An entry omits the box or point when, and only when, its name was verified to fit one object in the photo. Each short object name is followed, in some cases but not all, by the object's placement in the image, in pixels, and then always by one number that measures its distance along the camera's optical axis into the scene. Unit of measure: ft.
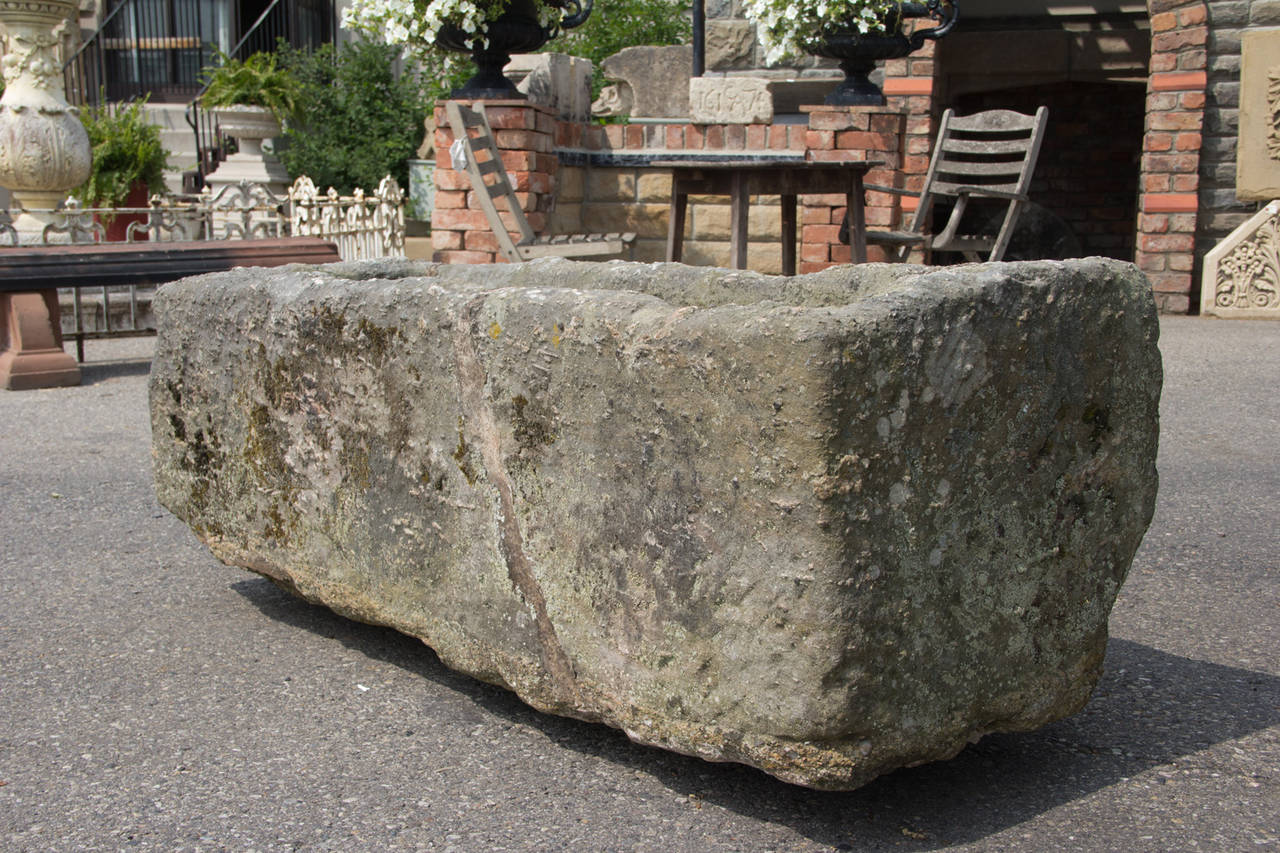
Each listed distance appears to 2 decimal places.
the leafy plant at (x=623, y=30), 42.75
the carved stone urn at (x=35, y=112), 26.63
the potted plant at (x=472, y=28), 20.74
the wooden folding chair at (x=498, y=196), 18.48
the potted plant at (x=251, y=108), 38.99
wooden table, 17.78
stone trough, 5.38
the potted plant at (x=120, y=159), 36.37
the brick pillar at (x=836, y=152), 22.66
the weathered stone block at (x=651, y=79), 34.81
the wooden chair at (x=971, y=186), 21.33
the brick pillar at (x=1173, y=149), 25.11
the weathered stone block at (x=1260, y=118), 24.39
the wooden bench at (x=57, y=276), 18.45
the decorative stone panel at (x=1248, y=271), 23.85
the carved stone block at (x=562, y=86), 22.85
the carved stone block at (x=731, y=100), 23.90
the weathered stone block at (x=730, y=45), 29.55
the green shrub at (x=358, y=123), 39.52
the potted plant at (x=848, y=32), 22.12
